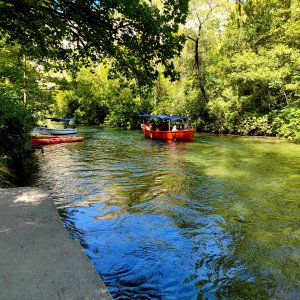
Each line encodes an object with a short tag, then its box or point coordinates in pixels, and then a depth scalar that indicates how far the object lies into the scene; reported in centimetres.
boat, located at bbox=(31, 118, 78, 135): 2561
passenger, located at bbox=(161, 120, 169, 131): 2747
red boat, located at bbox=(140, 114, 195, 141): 2480
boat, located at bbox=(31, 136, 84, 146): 2166
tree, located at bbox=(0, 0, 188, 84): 550
